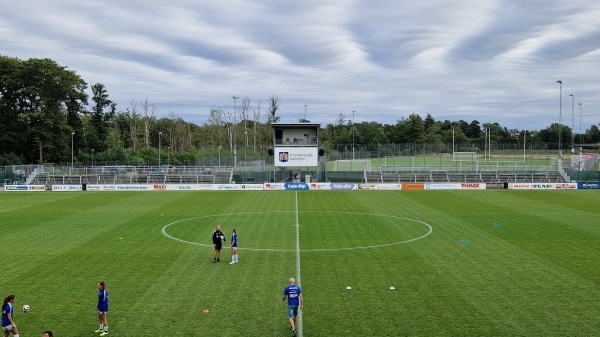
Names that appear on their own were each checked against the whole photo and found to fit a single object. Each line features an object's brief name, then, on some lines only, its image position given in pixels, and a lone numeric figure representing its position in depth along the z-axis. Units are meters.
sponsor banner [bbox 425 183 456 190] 58.34
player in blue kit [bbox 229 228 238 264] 20.43
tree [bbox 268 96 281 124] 138.38
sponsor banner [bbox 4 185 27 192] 59.40
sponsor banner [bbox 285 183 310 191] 59.38
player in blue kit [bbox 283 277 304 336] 13.19
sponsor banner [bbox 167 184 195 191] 59.22
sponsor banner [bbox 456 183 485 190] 58.69
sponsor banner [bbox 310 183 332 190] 59.44
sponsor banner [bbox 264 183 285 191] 60.17
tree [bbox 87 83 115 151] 102.94
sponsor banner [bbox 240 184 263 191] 59.44
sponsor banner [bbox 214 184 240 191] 59.37
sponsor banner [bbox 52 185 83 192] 59.84
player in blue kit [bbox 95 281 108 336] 13.12
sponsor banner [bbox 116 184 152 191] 59.94
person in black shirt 20.73
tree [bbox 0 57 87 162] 83.31
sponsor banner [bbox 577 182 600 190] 58.25
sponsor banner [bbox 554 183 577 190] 58.22
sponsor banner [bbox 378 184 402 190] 59.09
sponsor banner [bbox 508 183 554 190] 58.59
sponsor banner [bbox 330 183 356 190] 59.19
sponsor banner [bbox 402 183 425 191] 58.31
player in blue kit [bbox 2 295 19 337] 12.32
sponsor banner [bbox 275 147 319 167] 60.91
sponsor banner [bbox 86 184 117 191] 59.78
